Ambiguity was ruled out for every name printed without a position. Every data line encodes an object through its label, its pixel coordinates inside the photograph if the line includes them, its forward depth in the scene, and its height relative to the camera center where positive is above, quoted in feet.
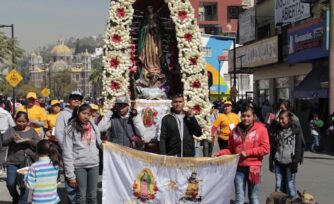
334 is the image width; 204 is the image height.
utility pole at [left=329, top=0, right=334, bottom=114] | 64.85 +2.53
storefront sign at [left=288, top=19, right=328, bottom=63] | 83.66 +6.73
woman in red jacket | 26.32 -2.84
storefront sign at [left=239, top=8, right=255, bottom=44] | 139.54 +14.66
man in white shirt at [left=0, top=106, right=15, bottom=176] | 40.02 -2.31
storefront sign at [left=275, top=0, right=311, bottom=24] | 99.35 +13.49
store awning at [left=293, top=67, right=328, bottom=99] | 84.89 +0.07
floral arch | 39.42 +2.16
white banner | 26.18 -4.08
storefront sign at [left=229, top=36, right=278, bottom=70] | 110.22 +6.76
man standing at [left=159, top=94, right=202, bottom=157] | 27.99 -2.09
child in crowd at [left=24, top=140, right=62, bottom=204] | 23.32 -3.49
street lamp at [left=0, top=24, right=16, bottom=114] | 118.95 +11.80
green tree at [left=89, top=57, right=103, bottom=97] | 369.63 +7.35
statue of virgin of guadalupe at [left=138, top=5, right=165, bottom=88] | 41.86 +2.55
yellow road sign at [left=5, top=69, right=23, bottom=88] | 86.57 +1.36
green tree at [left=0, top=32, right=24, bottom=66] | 127.54 +8.28
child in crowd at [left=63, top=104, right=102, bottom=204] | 25.22 -2.85
